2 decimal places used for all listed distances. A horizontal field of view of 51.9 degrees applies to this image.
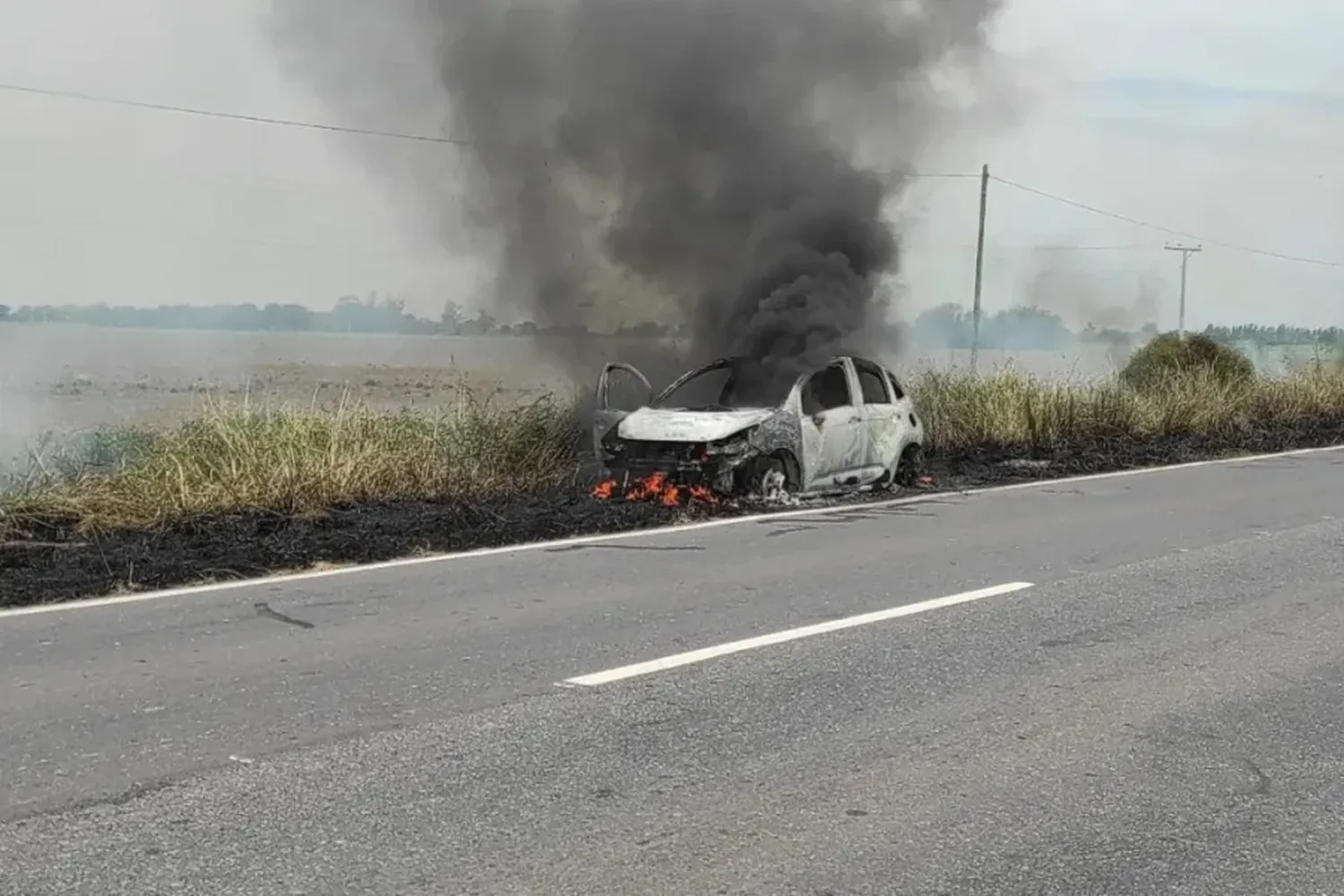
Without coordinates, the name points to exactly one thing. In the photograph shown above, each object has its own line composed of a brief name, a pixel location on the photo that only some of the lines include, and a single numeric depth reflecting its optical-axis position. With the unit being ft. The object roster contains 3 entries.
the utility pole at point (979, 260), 108.37
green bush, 79.25
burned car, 36.73
